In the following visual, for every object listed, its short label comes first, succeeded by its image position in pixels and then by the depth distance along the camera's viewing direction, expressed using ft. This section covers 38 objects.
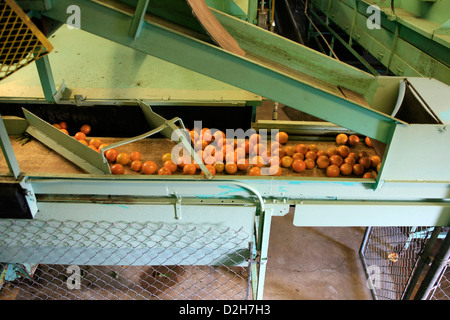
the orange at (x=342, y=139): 10.72
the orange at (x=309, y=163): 9.94
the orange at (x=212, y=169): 9.61
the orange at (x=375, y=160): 9.84
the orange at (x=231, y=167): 9.76
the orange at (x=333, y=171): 9.61
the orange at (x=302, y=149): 10.37
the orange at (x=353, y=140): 10.75
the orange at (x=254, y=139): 10.62
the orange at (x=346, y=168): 9.62
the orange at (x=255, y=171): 9.44
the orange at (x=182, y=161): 9.91
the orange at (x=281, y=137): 10.87
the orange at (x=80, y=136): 11.52
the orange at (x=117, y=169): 9.39
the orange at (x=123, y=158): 10.11
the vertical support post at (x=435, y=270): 9.32
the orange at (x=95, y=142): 11.10
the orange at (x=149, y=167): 9.77
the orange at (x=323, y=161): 9.91
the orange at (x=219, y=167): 9.87
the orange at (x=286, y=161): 9.89
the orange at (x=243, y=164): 9.86
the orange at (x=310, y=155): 10.10
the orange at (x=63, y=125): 12.48
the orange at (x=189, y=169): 9.53
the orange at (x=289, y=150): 10.30
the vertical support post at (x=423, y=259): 9.52
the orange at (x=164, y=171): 9.50
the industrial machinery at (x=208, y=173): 6.94
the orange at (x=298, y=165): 9.75
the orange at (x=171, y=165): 9.82
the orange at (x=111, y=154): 10.27
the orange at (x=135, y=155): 10.28
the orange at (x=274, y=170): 9.66
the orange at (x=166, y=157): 10.19
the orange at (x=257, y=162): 10.05
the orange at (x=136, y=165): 9.94
